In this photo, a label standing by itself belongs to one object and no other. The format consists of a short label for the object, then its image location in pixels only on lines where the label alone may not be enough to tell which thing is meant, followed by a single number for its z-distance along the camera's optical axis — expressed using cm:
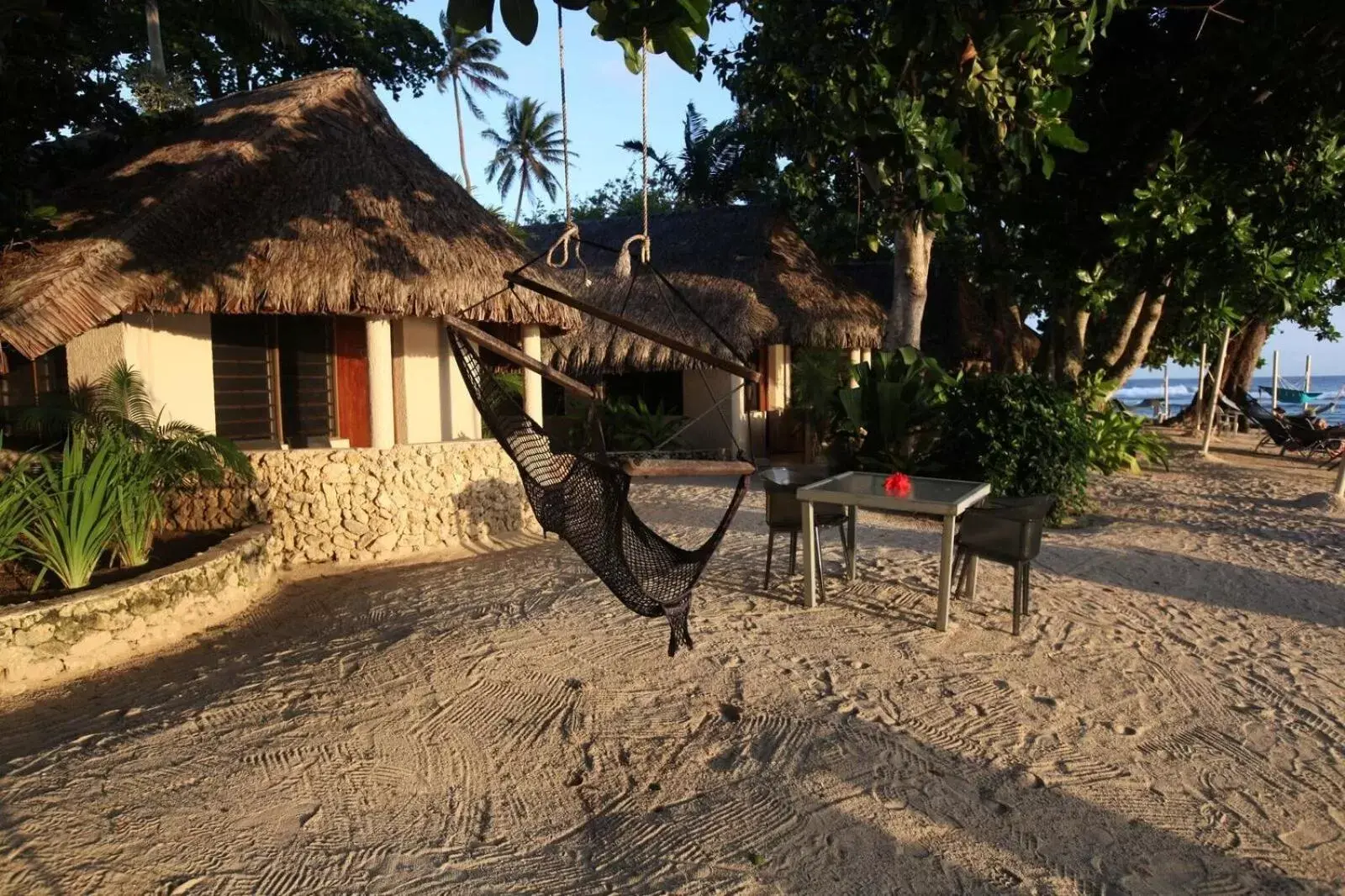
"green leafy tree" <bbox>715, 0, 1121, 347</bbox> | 297
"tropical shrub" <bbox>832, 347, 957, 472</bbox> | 752
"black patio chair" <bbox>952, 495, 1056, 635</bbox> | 408
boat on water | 2132
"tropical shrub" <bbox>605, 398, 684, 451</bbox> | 1068
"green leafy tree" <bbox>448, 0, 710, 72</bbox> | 201
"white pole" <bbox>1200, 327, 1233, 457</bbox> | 1043
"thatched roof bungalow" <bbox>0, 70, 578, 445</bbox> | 540
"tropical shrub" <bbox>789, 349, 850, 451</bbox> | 967
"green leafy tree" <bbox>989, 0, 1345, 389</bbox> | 654
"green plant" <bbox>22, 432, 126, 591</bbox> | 407
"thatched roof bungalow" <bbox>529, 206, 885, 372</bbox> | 1055
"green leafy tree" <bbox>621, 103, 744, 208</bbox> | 1541
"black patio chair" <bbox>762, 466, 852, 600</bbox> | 485
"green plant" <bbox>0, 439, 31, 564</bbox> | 388
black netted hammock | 312
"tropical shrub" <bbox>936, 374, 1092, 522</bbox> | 653
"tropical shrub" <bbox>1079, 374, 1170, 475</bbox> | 891
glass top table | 414
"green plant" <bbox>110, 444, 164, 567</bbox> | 449
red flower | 445
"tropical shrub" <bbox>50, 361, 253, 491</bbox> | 505
